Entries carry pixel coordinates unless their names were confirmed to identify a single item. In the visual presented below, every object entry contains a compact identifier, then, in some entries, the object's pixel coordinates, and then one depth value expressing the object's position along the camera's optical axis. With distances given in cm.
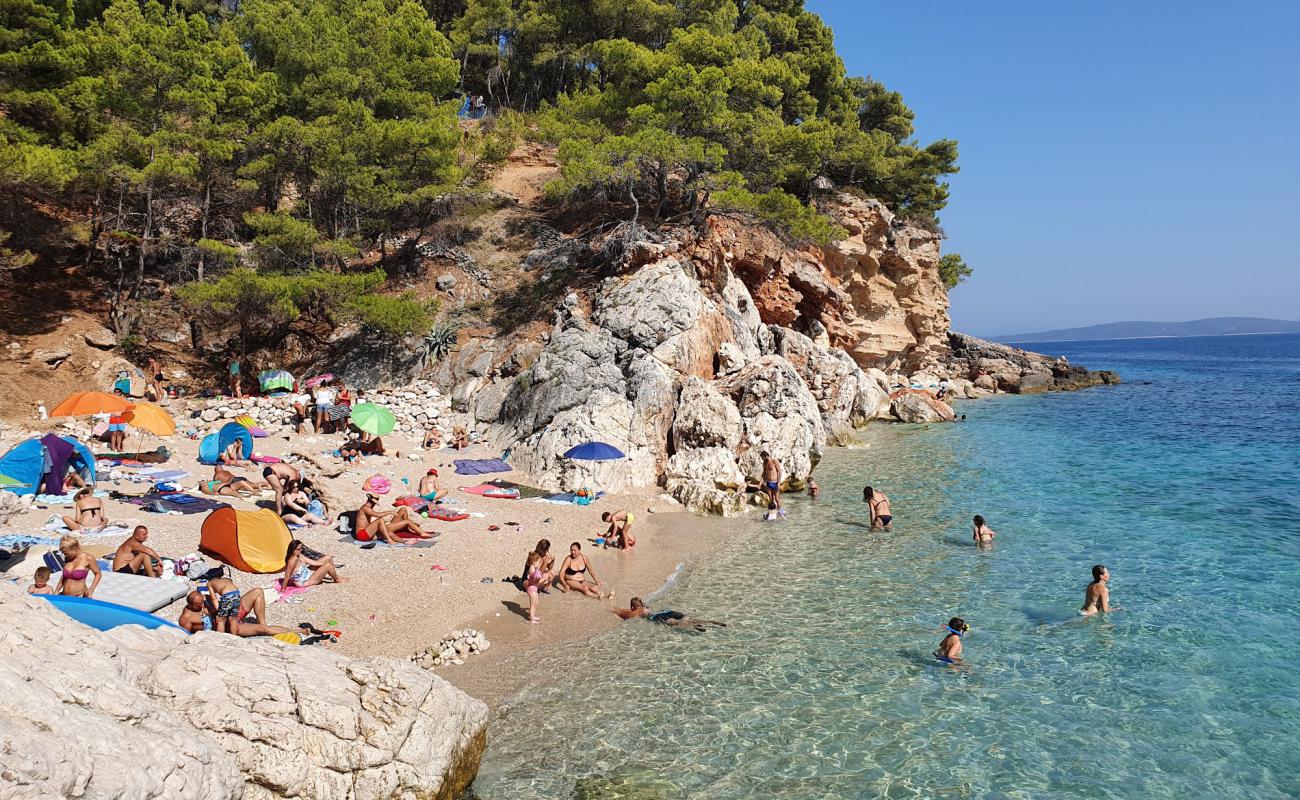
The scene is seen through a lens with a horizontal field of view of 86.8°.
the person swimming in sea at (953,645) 1006
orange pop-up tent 1080
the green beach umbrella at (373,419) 1764
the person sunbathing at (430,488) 1588
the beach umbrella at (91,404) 1580
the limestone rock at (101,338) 2306
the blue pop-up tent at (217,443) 1673
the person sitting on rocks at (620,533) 1467
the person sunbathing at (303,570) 1096
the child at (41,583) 869
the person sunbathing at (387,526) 1342
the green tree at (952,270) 5056
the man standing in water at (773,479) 1772
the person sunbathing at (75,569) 878
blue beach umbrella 1666
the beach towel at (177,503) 1341
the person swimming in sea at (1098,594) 1174
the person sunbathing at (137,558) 1008
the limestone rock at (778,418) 2011
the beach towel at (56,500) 1298
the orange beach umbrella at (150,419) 1614
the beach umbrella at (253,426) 1995
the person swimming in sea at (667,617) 1123
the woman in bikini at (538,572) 1122
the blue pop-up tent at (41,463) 1310
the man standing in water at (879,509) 1648
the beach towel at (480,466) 1855
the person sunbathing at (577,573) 1229
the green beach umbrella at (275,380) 2298
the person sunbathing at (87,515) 1176
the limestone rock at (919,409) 3400
